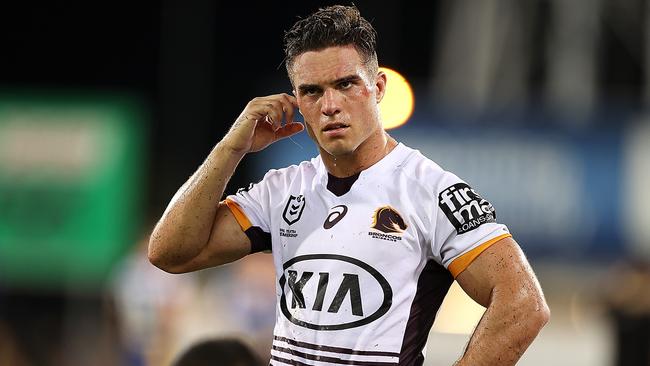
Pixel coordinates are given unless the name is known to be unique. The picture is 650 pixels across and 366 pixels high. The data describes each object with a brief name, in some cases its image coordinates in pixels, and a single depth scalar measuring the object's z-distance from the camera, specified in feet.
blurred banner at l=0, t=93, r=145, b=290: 101.86
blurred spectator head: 34.32
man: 27.40
